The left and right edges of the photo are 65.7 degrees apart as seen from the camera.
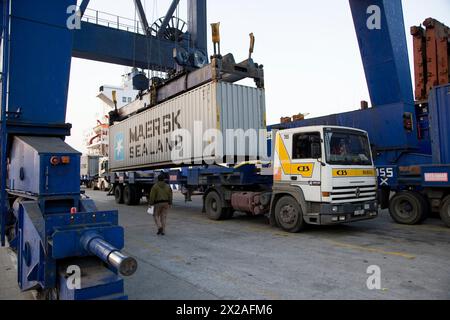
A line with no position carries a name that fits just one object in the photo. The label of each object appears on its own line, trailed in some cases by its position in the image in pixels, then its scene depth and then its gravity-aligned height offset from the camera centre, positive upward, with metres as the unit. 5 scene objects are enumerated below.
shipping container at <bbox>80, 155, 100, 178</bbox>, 35.41 +2.29
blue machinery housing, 3.32 +0.20
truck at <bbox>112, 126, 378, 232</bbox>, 7.47 +0.09
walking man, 8.27 -0.32
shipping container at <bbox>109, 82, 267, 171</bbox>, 10.12 +1.94
